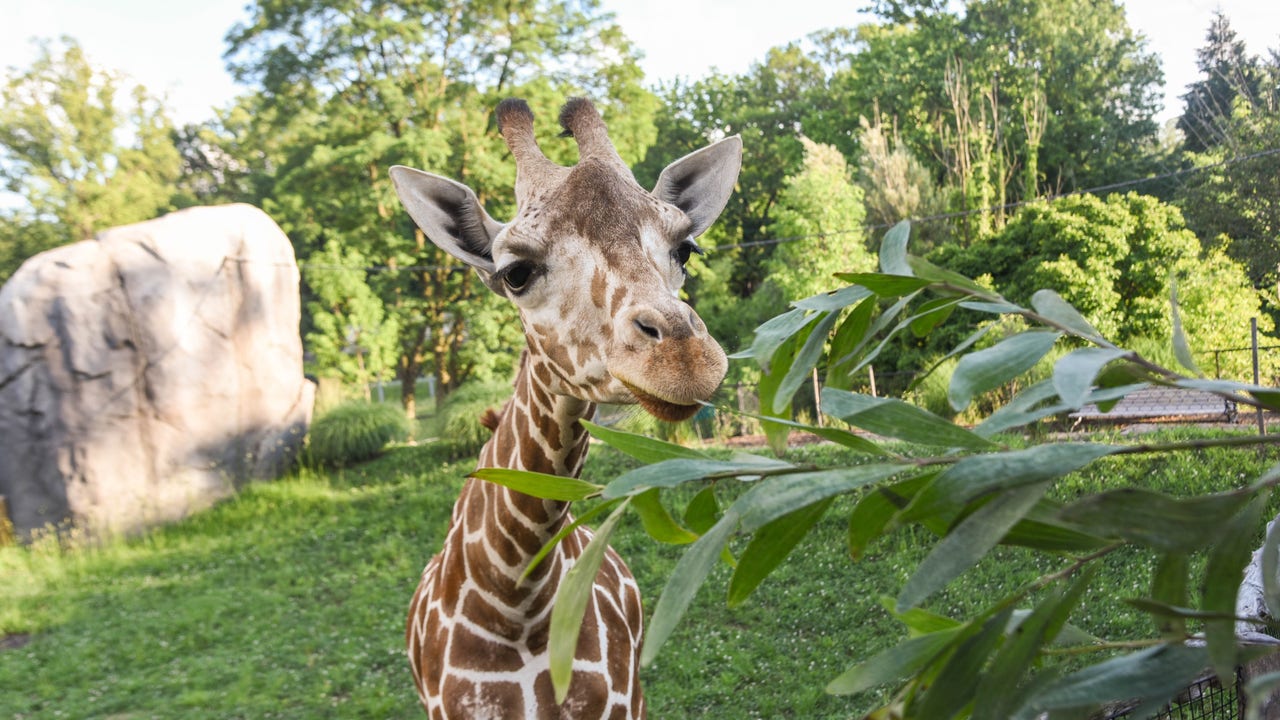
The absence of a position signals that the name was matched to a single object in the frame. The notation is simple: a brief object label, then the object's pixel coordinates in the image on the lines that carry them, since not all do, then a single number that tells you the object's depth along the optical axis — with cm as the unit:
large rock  1035
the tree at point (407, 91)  1597
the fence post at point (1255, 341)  751
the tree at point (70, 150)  2280
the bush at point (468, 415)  1204
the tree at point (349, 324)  1756
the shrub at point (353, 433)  1243
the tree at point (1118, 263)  1298
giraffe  175
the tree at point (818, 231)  1524
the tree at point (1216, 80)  1827
